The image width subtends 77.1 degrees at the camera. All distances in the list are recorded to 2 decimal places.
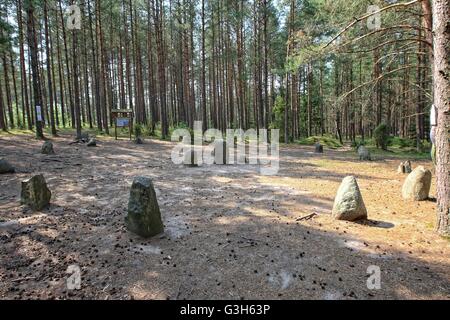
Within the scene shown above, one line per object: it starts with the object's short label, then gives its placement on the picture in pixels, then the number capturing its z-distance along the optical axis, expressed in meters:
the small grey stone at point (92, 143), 15.16
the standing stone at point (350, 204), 5.84
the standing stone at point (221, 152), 12.70
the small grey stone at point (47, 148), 12.05
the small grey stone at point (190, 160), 11.74
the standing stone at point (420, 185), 7.03
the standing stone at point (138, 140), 17.34
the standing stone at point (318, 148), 17.52
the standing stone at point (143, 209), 5.14
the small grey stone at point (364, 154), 14.29
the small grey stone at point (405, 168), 10.77
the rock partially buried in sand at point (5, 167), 8.85
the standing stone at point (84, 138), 16.27
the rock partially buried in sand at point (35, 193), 6.23
